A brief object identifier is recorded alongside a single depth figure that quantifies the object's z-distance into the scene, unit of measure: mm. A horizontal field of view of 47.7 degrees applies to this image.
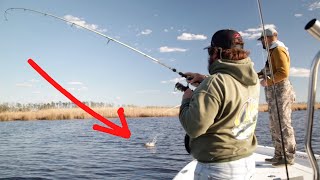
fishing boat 1785
